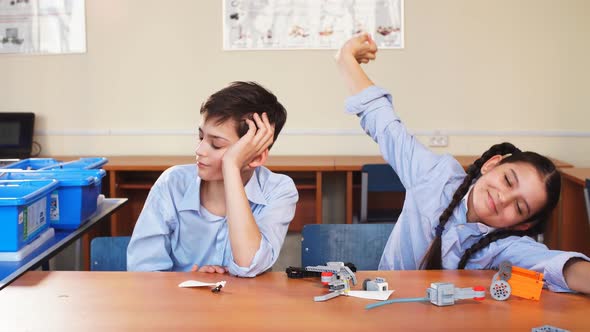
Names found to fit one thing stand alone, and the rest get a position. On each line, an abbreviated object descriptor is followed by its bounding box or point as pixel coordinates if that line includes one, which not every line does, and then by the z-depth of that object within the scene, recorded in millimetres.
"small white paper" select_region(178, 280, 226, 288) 1367
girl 1576
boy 1646
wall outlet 4309
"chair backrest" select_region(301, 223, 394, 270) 1933
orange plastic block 1314
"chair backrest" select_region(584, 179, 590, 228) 2900
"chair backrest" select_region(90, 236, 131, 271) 1818
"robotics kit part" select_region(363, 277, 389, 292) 1333
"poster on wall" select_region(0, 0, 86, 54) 4332
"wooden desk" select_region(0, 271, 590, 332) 1154
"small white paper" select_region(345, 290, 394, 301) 1295
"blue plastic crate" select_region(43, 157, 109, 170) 2443
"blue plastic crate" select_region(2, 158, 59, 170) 2496
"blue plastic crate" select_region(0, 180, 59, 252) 1688
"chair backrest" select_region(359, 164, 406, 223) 3467
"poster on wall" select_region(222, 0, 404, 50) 4230
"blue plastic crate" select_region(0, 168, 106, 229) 2092
